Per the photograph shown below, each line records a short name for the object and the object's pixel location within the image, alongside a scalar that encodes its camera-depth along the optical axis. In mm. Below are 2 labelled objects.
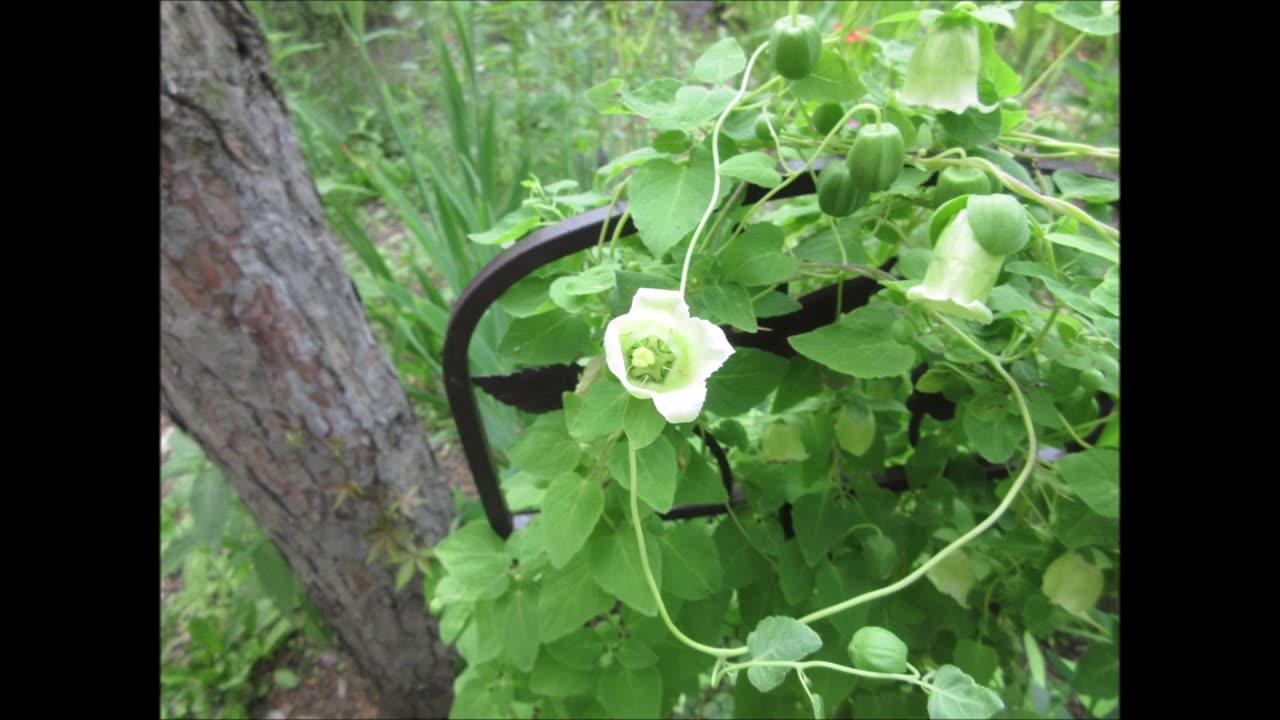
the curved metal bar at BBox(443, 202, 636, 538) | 443
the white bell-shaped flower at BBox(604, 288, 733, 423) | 303
